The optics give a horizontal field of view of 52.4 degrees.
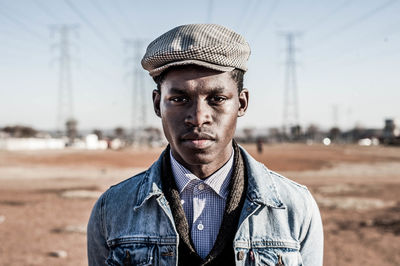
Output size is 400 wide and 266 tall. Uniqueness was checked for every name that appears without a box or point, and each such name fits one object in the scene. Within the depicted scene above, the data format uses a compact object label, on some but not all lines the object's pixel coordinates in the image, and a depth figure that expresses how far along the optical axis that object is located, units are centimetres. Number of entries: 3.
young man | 206
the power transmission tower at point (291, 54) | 5818
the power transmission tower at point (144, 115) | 5972
